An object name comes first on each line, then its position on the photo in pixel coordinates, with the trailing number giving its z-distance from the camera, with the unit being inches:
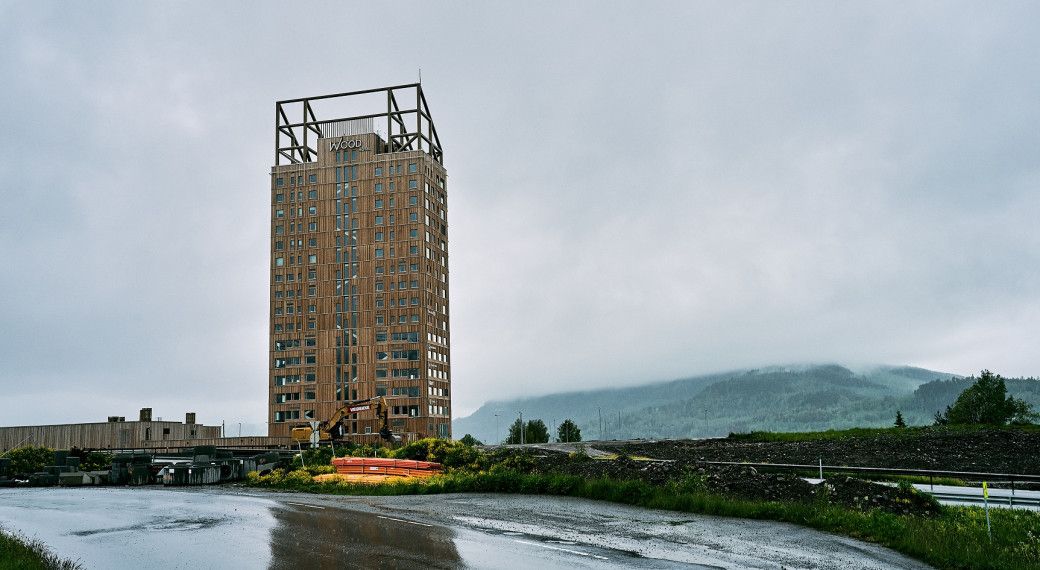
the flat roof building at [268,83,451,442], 4060.0
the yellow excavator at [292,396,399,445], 2692.2
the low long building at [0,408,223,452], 3499.0
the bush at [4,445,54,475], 2118.6
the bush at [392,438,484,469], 1563.7
